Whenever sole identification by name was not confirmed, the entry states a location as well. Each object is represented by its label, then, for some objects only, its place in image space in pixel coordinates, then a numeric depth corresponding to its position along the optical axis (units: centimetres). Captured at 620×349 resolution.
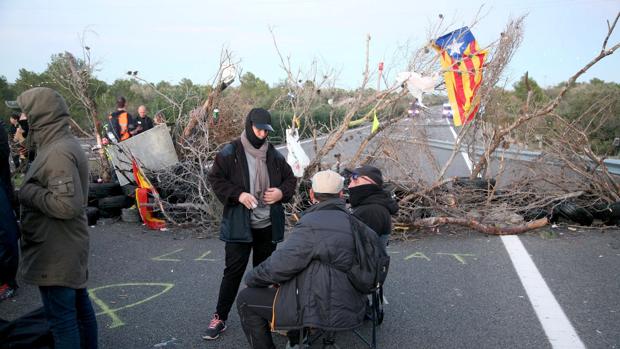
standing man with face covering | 398
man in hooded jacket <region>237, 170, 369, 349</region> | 315
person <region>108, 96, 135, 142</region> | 920
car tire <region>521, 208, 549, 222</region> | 746
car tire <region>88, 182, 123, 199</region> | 820
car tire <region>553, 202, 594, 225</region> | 728
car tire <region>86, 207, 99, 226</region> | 783
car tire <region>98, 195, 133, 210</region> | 811
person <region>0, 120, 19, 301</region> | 374
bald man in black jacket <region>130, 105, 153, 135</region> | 995
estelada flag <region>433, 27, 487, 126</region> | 764
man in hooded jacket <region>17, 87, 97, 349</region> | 292
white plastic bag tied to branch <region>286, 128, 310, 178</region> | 639
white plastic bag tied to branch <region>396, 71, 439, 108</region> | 706
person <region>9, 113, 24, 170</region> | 882
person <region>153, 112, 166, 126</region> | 918
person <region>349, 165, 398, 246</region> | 414
